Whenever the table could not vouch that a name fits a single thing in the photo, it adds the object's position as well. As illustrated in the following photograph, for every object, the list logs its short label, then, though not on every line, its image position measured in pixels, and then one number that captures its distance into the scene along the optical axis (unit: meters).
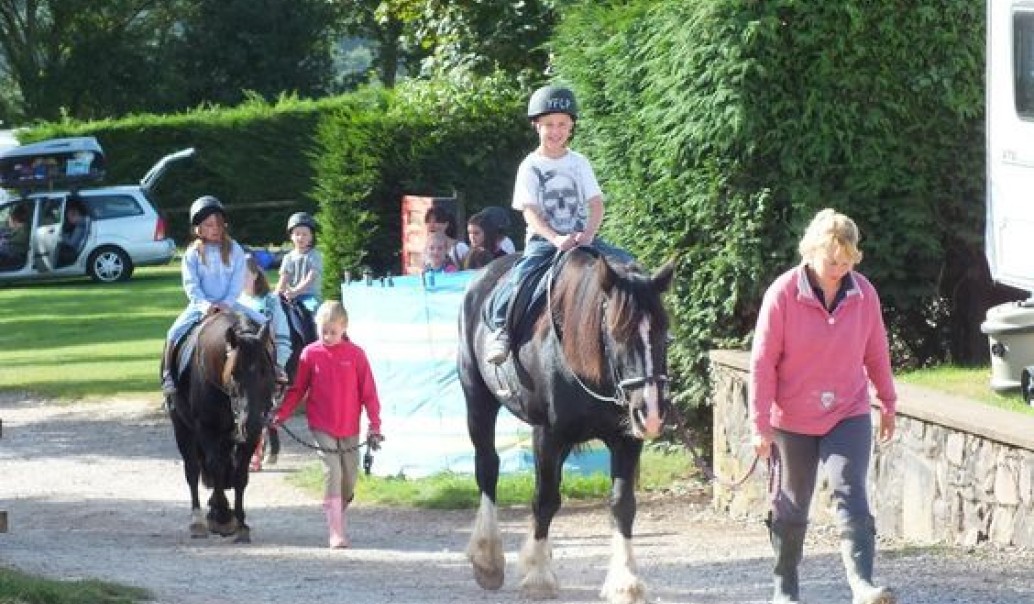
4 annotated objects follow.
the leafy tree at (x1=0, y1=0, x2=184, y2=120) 64.88
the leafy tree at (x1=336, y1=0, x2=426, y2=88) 55.22
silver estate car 42.62
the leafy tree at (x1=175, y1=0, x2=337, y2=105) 64.50
